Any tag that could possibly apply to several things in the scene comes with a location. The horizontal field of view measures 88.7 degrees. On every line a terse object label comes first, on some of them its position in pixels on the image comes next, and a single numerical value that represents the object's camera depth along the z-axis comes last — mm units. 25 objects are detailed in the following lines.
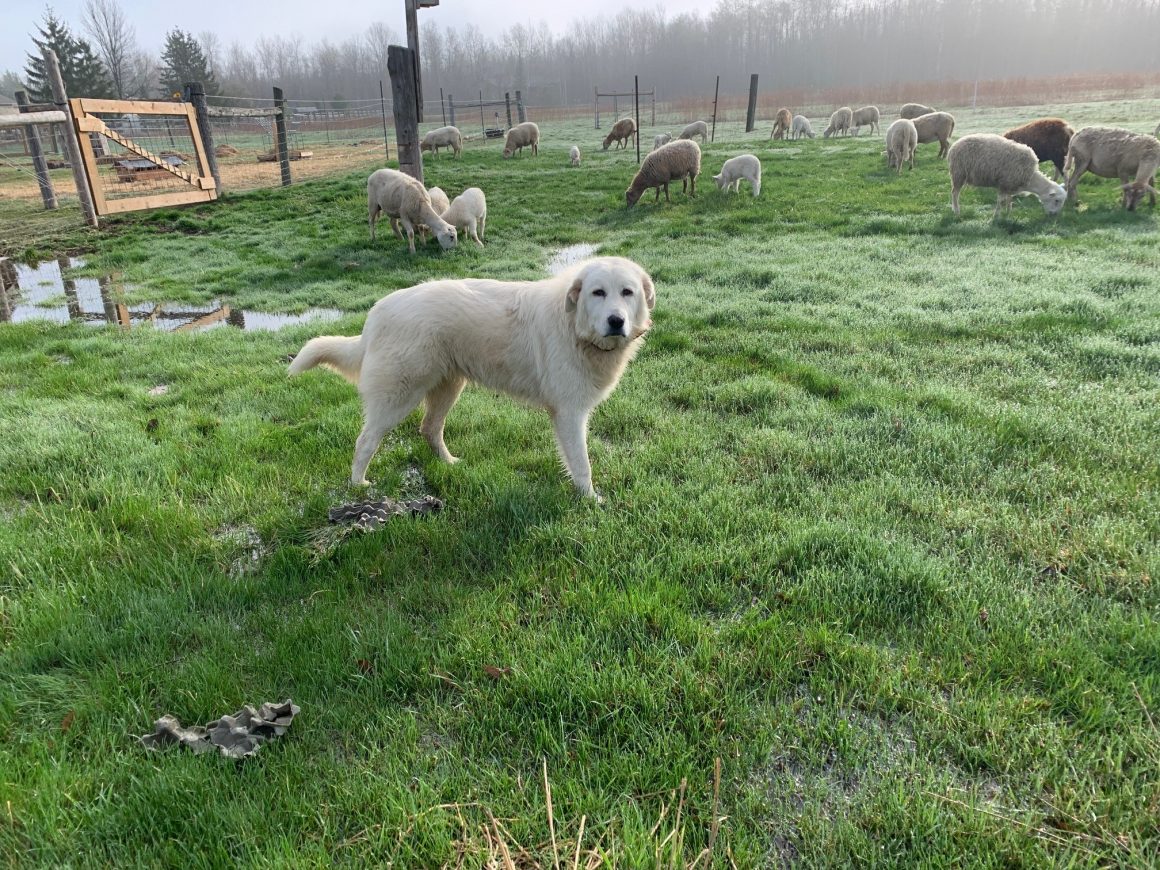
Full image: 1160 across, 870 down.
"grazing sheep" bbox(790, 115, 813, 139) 29500
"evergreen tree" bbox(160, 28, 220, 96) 56325
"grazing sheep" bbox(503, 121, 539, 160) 26047
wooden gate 13336
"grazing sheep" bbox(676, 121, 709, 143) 26964
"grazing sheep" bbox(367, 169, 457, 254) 10977
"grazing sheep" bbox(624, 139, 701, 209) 14711
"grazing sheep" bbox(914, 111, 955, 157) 19172
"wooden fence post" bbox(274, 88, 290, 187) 18812
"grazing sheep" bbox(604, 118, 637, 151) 27377
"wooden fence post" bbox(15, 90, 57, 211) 15377
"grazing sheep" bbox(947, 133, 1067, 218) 10664
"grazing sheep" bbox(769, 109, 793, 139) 29078
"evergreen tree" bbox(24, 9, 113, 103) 41219
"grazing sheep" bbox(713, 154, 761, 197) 14853
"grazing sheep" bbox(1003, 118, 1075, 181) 14070
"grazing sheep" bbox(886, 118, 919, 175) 16375
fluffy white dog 3607
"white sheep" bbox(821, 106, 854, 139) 29141
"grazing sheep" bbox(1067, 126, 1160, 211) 10845
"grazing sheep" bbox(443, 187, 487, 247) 11734
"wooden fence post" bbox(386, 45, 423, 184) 11633
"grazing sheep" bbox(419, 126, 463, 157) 26516
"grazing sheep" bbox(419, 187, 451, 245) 12677
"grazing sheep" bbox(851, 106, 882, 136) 29312
